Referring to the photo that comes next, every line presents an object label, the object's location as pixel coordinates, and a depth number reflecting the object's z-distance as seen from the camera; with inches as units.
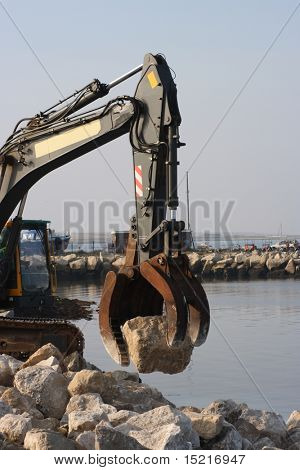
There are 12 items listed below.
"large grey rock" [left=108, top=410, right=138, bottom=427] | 367.9
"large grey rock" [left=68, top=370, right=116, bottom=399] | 412.5
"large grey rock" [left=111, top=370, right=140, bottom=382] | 500.4
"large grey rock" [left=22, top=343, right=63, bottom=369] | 484.7
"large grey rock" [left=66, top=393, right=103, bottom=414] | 390.6
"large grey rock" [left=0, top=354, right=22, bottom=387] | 462.5
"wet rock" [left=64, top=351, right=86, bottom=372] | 541.0
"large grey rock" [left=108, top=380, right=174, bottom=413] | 416.8
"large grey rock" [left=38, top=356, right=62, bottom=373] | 453.7
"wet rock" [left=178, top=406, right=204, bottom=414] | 427.8
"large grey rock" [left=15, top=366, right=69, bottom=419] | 405.1
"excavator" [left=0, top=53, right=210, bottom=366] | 392.2
